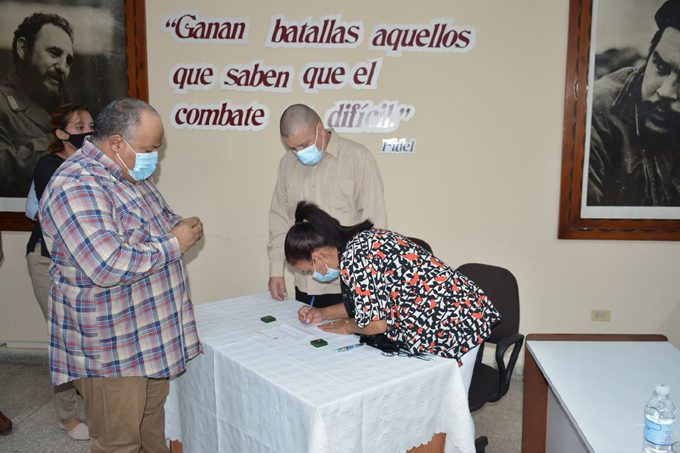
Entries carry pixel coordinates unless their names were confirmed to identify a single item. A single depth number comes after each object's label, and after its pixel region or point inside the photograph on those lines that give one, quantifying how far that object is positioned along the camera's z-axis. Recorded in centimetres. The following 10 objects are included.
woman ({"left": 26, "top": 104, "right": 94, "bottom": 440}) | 267
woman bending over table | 194
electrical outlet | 362
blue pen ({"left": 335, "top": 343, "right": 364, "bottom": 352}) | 204
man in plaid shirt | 168
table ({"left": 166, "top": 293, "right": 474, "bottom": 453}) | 169
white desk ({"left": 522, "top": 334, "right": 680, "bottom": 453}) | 169
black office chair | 239
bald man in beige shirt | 274
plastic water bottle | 148
